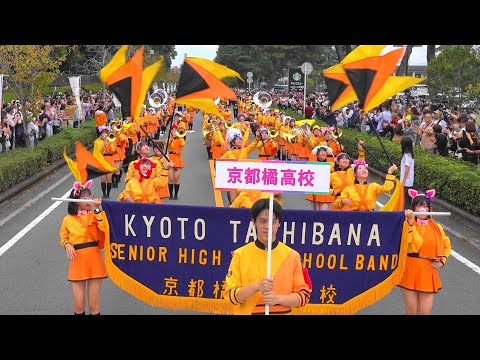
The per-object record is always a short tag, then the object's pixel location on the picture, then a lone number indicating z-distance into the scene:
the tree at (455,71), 25.34
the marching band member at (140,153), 9.74
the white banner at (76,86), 24.34
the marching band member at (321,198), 11.33
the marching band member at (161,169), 9.68
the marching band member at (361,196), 8.61
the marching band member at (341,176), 9.70
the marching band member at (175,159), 14.69
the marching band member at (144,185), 9.13
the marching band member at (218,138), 17.67
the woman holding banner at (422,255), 6.21
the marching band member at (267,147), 15.86
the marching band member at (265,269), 4.52
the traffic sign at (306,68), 31.44
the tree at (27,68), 19.14
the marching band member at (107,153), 14.44
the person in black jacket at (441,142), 17.08
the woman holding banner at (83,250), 6.41
